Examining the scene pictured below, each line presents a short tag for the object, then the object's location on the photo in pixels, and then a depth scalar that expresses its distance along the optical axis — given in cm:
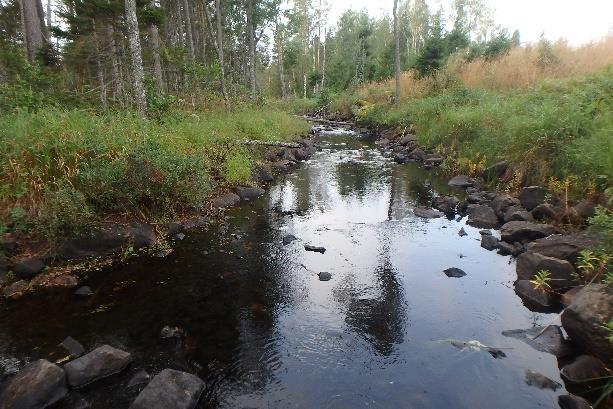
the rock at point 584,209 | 732
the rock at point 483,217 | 888
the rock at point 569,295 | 540
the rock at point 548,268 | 569
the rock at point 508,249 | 727
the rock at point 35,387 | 374
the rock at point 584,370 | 401
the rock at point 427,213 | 960
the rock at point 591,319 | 407
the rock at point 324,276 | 643
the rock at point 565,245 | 595
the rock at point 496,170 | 1131
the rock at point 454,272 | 655
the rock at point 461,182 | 1198
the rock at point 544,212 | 794
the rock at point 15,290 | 580
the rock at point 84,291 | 587
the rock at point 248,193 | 1084
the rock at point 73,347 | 455
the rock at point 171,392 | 371
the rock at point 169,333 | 491
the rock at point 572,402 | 365
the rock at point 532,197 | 871
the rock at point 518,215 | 831
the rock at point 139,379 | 412
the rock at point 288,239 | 799
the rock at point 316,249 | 758
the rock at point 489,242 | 764
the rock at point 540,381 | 406
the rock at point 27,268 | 628
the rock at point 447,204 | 990
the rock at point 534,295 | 558
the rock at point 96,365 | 411
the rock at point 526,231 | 740
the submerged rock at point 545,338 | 458
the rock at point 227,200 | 987
